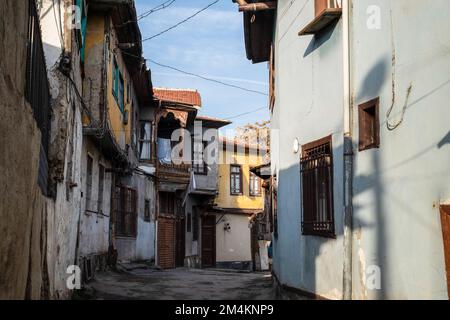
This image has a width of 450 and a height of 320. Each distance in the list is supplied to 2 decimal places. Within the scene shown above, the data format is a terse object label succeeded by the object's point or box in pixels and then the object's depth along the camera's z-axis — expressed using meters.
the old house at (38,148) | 4.27
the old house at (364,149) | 5.31
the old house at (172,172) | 22.66
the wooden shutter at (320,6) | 8.23
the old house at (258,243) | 31.33
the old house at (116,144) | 12.66
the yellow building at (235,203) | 32.03
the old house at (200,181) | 26.65
